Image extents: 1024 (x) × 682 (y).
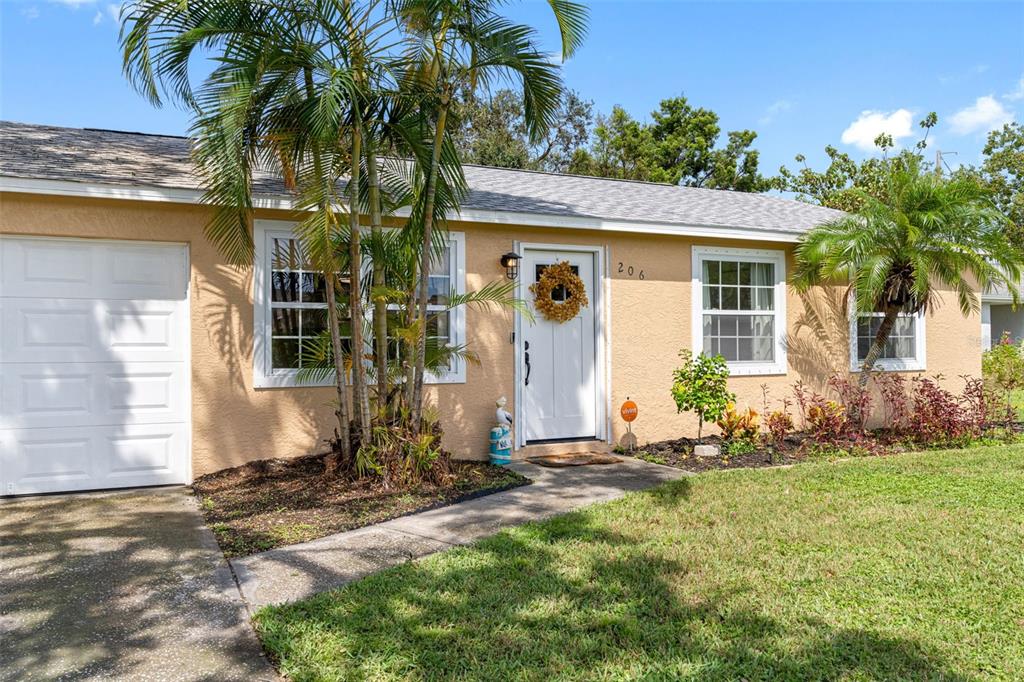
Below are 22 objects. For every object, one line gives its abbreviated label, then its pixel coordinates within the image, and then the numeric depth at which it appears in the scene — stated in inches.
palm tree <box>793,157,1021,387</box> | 339.6
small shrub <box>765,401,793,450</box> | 336.2
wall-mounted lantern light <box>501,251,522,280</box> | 313.2
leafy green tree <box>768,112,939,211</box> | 1036.5
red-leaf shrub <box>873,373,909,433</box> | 370.6
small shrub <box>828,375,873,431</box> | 352.2
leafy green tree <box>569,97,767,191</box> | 1144.8
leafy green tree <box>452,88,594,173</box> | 1033.0
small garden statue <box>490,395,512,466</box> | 301.1
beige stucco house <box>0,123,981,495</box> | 247.9
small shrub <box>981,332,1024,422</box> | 464.8
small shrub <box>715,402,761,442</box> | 338.6
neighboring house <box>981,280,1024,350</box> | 860.0
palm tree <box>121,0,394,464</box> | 216.7
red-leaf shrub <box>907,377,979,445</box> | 346.6
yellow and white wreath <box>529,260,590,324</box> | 320.8
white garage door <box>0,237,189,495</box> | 245.0
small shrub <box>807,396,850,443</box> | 341.1
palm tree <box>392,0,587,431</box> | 245.1
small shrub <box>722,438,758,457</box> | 322.0
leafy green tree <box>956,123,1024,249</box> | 1057.5
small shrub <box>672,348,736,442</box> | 319.6
